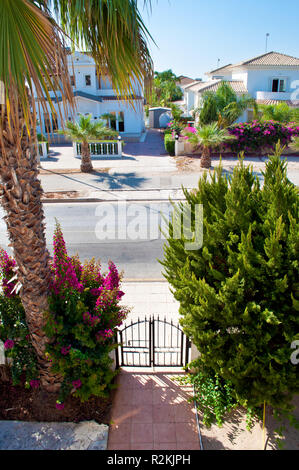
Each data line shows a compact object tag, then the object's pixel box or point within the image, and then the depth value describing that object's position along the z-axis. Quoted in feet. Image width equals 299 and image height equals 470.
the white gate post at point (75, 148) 84.22
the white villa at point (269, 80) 125.90
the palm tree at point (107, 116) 108.99
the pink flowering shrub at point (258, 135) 83.41
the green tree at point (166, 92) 186.63
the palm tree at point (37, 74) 10.56
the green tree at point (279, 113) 93.66
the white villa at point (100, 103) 108.88
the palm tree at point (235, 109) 92.78
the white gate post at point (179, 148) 85.61
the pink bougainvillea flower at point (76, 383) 17.96
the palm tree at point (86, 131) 66.80
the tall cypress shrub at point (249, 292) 15.93
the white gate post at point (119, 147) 83.92
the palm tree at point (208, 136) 69.87
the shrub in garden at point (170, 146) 86.74
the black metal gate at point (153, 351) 22.30
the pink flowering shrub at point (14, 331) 18.88
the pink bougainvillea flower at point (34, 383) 18.79
